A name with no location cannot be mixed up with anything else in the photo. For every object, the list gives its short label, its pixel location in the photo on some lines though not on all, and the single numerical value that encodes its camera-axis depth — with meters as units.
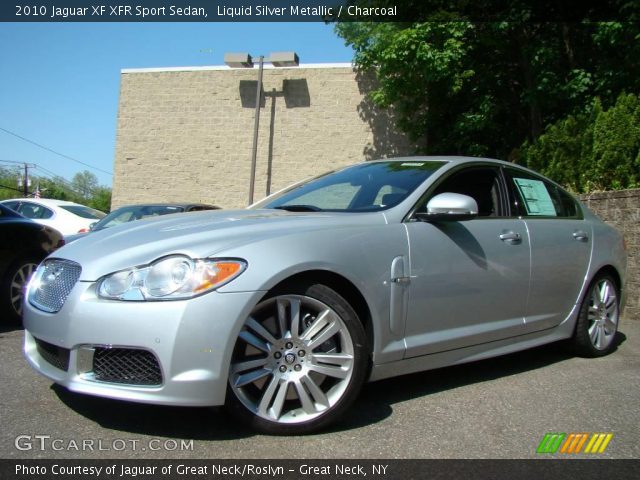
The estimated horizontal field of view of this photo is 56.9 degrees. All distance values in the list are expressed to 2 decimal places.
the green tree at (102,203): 72.50
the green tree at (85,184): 122.12
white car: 13.20
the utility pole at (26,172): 61.58
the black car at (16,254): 5.31
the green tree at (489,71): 11.70
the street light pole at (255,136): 17.08
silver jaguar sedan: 2.58
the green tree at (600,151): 7.72
